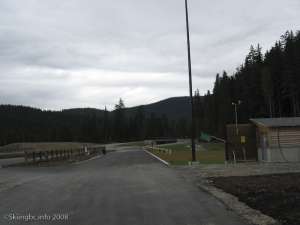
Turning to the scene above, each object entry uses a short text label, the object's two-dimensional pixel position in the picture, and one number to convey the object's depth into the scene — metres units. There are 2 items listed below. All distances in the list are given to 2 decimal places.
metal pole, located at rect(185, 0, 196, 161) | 20.48
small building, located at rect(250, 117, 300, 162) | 18.76
